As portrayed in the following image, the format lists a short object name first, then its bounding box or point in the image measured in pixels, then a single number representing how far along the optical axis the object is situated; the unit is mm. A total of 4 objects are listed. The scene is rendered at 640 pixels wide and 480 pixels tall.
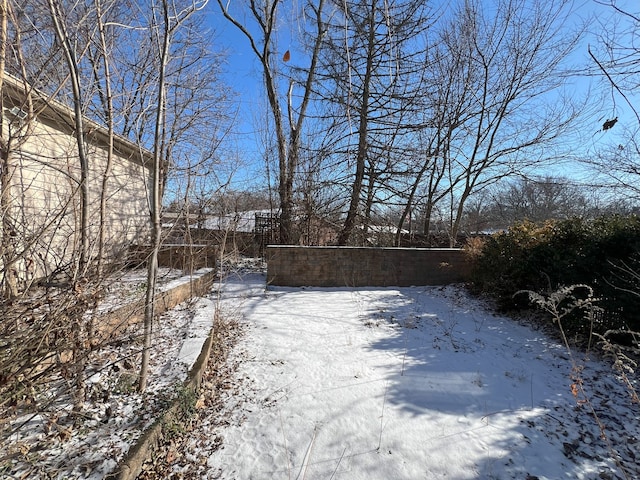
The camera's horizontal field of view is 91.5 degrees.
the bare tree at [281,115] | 9945
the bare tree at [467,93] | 10969
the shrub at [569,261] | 4020
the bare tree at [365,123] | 10102
